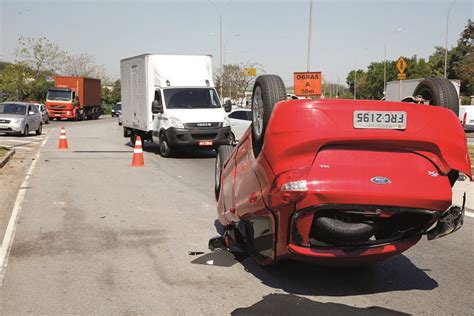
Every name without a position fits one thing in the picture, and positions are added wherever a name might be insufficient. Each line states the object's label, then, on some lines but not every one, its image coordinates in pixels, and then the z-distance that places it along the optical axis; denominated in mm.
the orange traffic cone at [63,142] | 19250
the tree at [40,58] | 67500
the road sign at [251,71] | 38875
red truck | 46062
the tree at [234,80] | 54625
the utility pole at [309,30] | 28688
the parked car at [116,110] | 60981
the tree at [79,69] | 87212
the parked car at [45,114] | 39906
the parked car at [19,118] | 24203
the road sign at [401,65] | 19703
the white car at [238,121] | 20550
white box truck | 16375
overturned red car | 3967
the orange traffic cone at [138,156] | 14288
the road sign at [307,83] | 21938
